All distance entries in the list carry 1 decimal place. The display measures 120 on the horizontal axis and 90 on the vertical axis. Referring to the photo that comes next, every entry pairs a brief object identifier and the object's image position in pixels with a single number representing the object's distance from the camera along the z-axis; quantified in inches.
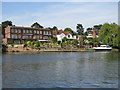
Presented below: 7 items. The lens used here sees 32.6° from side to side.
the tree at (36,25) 5921.3
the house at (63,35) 4630.9
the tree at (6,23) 4902.6
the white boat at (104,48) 3626.0
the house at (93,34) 5723.4
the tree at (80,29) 6643.7
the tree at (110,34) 3442.2
